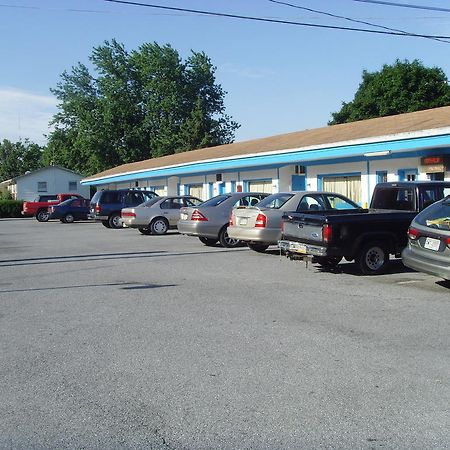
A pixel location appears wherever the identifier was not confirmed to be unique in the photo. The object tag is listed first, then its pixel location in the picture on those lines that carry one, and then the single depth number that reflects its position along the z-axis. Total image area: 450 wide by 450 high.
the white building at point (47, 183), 61.91
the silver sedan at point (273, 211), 13.14
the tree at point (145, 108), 65.50
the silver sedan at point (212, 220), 15.58
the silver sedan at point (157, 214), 21.36
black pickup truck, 10.15
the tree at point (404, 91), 43.88
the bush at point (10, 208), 49.62
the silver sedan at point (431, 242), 8.41
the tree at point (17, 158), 102.19
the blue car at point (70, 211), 34.09
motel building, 17.66
